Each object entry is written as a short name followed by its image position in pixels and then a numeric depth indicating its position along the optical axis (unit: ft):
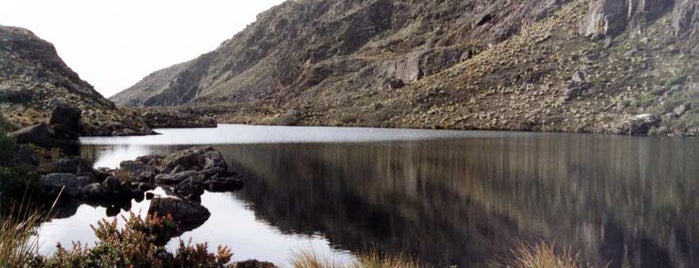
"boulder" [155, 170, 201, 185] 125.59
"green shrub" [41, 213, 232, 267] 33.87
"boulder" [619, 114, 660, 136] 269.03
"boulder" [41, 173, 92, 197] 103.78
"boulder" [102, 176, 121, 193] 109.40
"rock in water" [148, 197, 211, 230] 83.92
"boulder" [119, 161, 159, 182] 128.20
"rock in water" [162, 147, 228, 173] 136.46
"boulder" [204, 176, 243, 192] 120.37
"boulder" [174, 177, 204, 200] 111.45
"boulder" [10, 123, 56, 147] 160.76
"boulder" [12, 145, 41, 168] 107.14
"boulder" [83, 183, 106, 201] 106.42
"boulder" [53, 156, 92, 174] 115.85
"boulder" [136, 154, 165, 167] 146.61
